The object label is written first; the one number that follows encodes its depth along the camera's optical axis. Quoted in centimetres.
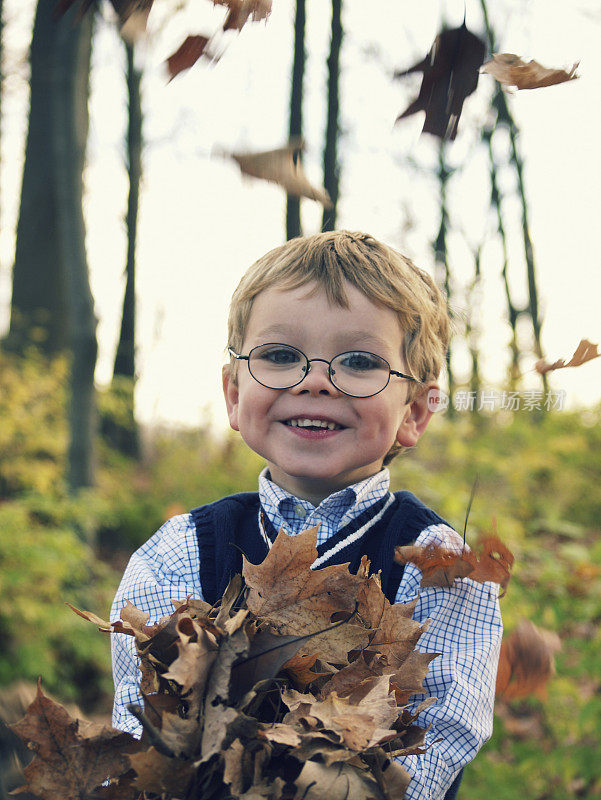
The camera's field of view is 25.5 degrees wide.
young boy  86
